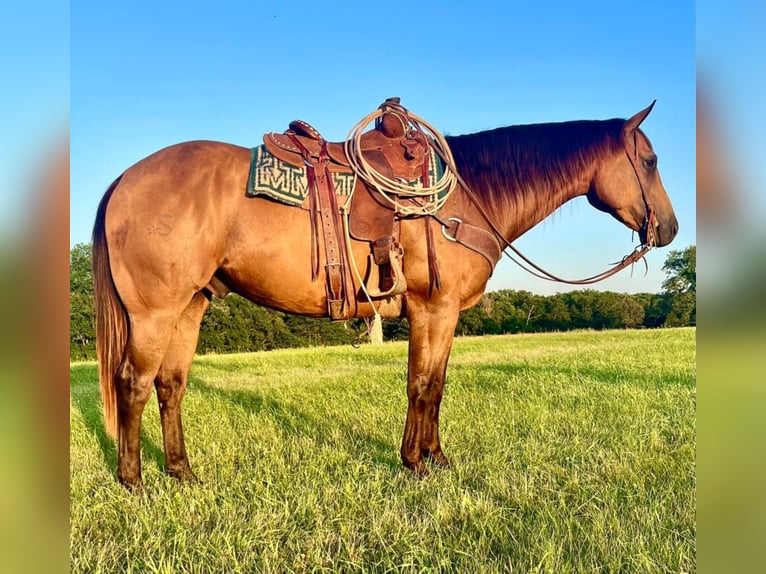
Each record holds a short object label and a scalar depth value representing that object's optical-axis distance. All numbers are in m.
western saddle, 3.08
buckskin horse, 2.96
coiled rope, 3.13
